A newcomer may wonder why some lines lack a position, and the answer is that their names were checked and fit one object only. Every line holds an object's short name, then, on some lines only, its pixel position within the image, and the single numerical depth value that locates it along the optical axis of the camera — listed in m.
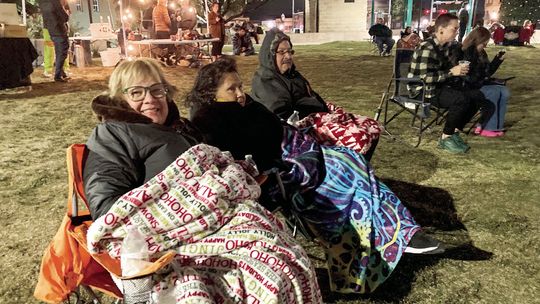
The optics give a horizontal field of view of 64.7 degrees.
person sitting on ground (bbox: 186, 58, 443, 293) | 2.56
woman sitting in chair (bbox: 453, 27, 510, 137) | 5.48
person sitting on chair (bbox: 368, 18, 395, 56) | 15.82
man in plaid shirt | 5.08
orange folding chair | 1.90
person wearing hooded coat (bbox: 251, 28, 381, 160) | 3.53
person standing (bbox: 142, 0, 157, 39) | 14.51
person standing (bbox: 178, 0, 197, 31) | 14.10
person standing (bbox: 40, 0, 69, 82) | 9.62
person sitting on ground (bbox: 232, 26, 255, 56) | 16.72
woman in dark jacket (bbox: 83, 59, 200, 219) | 1.93
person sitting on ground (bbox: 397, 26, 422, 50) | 13.69
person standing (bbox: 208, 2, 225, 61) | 13.38
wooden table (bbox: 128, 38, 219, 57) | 10.73
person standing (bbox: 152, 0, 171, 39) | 12.52
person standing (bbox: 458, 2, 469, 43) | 18.02
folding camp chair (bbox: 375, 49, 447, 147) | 5.37
